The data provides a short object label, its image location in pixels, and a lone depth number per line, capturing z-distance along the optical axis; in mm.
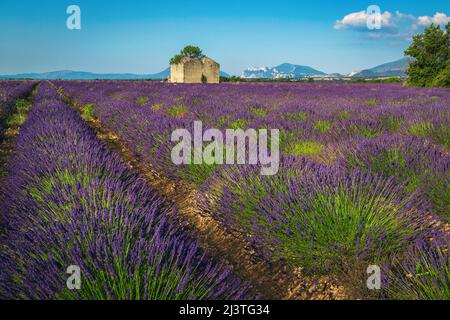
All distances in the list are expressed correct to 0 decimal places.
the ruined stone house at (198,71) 46459
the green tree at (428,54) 28953
